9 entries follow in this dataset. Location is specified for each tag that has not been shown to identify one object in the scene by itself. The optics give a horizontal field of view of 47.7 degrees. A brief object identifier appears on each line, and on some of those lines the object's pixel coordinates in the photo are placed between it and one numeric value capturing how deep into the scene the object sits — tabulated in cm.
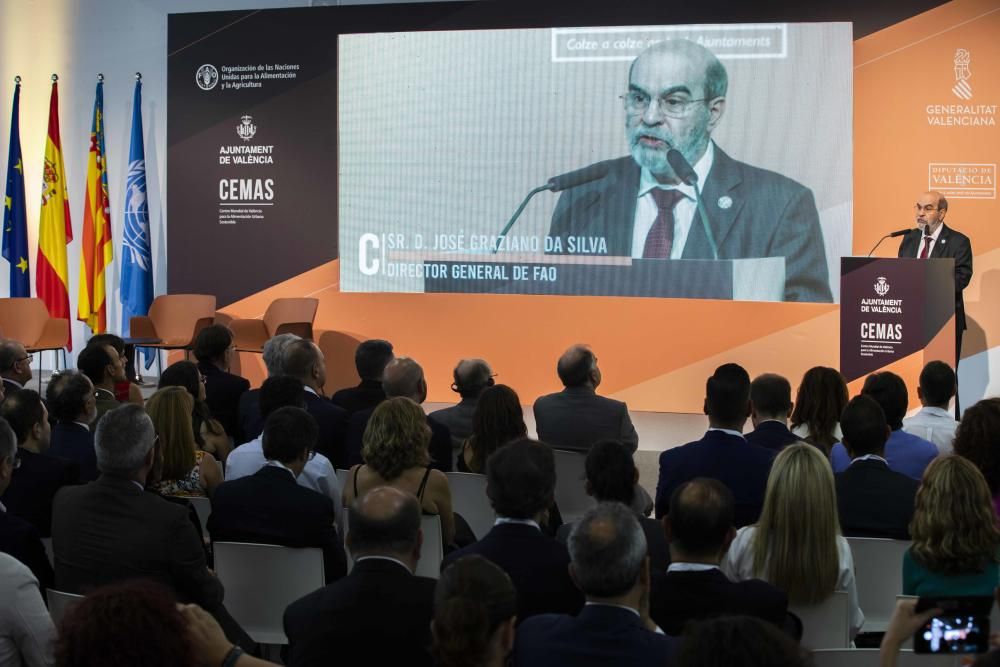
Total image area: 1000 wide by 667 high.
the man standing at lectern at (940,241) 794
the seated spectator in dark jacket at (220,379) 547
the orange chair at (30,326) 958
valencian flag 1037
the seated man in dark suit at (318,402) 475
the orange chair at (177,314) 988
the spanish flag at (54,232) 1041
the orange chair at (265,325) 950
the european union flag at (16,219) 1034
